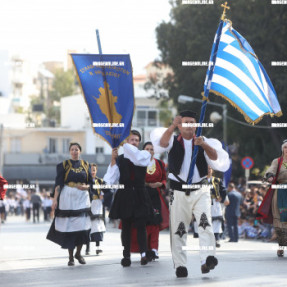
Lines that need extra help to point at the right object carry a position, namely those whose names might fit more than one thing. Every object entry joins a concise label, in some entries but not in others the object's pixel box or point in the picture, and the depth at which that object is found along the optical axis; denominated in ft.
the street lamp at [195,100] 116.14
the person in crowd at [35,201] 136.46
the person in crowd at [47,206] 145.59
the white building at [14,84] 309.42
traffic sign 102.73
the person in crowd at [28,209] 147.96
